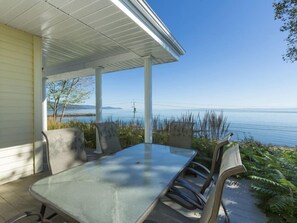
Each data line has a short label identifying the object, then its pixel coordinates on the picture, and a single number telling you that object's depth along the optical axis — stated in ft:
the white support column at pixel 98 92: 17.89
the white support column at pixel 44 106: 20.15
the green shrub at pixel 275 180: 7.05
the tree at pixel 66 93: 39.09
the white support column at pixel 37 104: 11.66
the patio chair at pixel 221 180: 2.74
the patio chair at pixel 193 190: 5.18
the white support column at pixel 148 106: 14.70
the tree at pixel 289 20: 11.48
